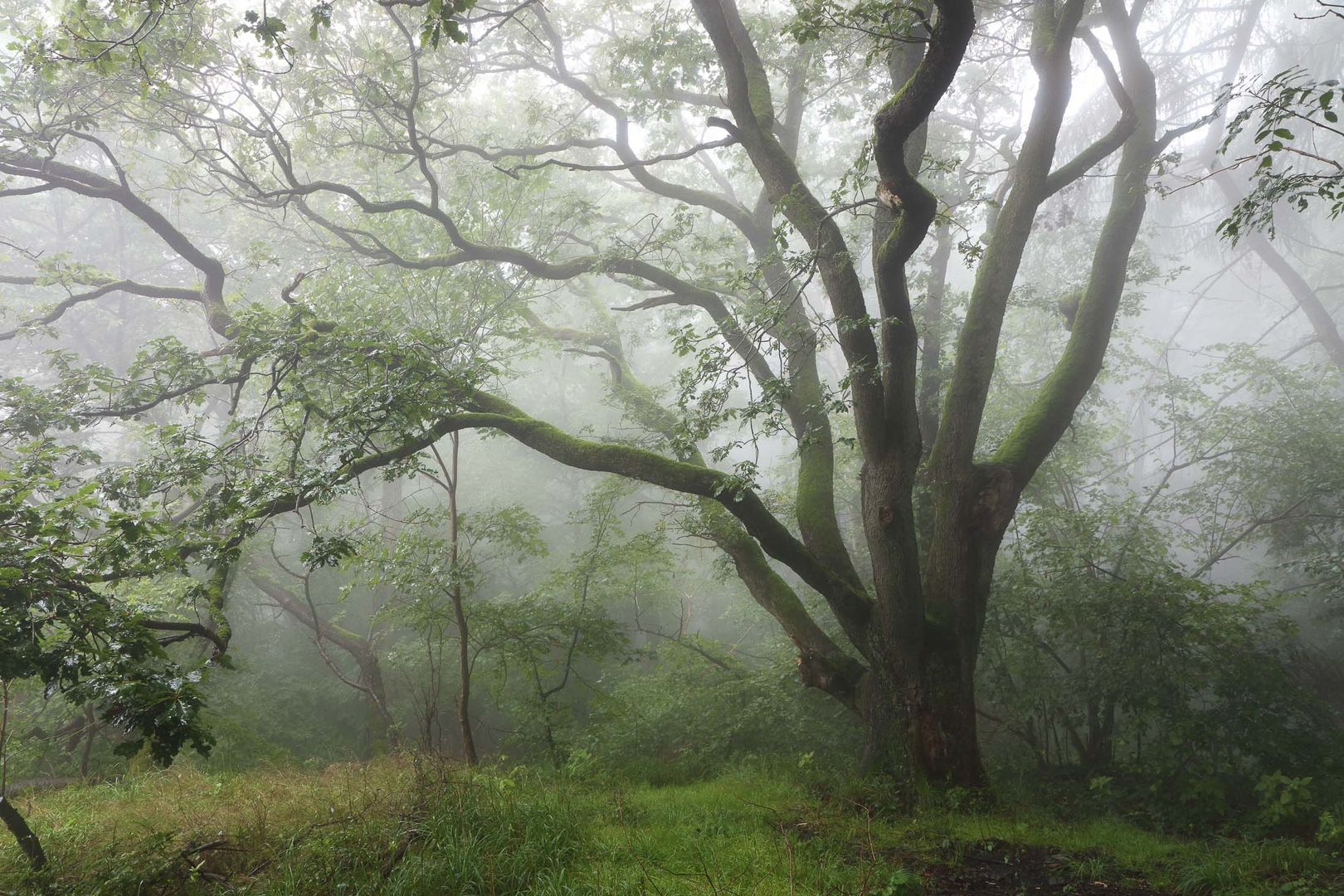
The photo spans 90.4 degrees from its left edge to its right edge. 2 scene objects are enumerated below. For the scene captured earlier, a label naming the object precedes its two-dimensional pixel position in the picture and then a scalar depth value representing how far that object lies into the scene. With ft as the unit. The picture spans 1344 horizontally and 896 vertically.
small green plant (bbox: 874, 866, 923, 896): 11.35
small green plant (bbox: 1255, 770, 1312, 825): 16.51
